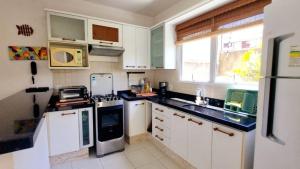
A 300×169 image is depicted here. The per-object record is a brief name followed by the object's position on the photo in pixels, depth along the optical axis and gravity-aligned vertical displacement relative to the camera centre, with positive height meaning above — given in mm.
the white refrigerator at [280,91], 863 -99
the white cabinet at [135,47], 2782 +529
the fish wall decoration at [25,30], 2240 +669
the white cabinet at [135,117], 2650 -778
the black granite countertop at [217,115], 1340 -437
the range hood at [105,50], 2464 +419
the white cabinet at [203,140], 1345 -736
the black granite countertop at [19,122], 617 -263
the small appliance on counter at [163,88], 2998 -269
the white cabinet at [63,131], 2045 -813
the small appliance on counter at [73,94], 2220 -301
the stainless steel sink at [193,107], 1916 -436
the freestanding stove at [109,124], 2330 -814
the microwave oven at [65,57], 2221 +264
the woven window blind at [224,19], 1651 +741
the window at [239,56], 1741 +253
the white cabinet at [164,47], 2705 +522
